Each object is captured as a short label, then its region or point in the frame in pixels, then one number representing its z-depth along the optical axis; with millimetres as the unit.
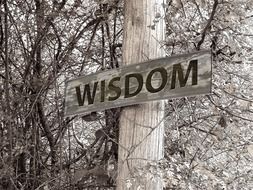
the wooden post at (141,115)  2320
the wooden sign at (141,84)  2152
